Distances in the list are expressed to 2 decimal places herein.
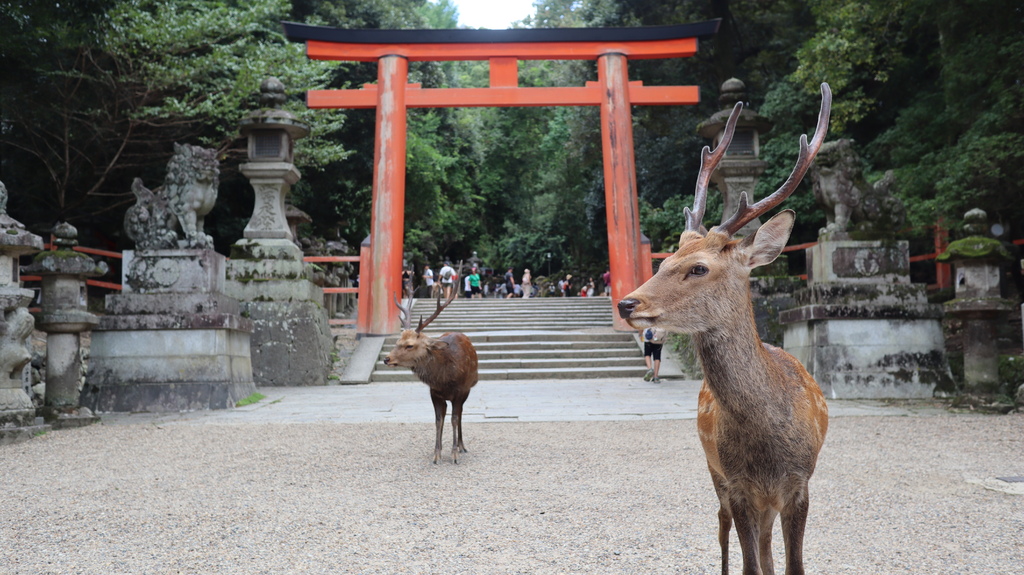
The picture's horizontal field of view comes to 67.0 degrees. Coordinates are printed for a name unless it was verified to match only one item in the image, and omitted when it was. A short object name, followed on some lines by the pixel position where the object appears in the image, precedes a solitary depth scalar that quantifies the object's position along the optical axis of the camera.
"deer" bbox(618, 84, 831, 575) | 2.34
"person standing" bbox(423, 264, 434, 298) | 24.74
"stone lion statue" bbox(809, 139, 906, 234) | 9.34
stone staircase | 11.81
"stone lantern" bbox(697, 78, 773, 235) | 11.98
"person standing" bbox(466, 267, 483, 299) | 24.69
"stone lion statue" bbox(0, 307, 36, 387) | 6.49
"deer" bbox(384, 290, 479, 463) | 5.62
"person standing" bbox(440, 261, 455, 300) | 23.98
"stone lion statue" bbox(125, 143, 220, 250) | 8.91
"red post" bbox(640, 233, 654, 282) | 14.27
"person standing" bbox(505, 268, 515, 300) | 29.88
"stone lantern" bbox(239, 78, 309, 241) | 11.58
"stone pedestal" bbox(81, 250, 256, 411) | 8.58
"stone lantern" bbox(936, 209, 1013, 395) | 7.80
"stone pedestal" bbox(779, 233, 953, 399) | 8.91
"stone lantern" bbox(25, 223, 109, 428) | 7.39
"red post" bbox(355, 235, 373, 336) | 13.56
